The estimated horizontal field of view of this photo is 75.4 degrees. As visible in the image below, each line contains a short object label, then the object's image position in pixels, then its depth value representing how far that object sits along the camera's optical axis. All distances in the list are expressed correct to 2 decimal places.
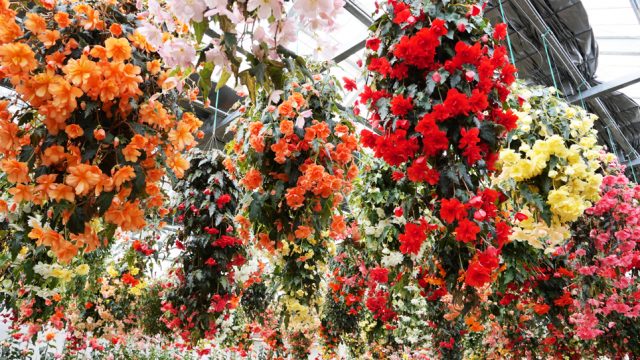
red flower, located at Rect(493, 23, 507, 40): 1.21
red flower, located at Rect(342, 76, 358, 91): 1.62
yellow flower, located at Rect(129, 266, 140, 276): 3.40
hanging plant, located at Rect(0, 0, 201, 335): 0.95
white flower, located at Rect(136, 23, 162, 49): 0.93
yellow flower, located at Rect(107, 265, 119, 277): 3.64
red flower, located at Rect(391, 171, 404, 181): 1.26
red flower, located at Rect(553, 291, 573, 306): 2.24
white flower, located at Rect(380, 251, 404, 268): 1.64
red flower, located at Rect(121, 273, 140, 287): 3.01
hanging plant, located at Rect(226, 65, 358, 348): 1.56
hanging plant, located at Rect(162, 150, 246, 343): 2.14
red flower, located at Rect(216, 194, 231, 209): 2.17
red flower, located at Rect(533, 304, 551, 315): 2.24
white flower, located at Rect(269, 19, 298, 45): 0.75
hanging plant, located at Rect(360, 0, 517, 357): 1.05
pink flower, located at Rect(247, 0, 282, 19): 0.65
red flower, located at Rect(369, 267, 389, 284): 2.00
